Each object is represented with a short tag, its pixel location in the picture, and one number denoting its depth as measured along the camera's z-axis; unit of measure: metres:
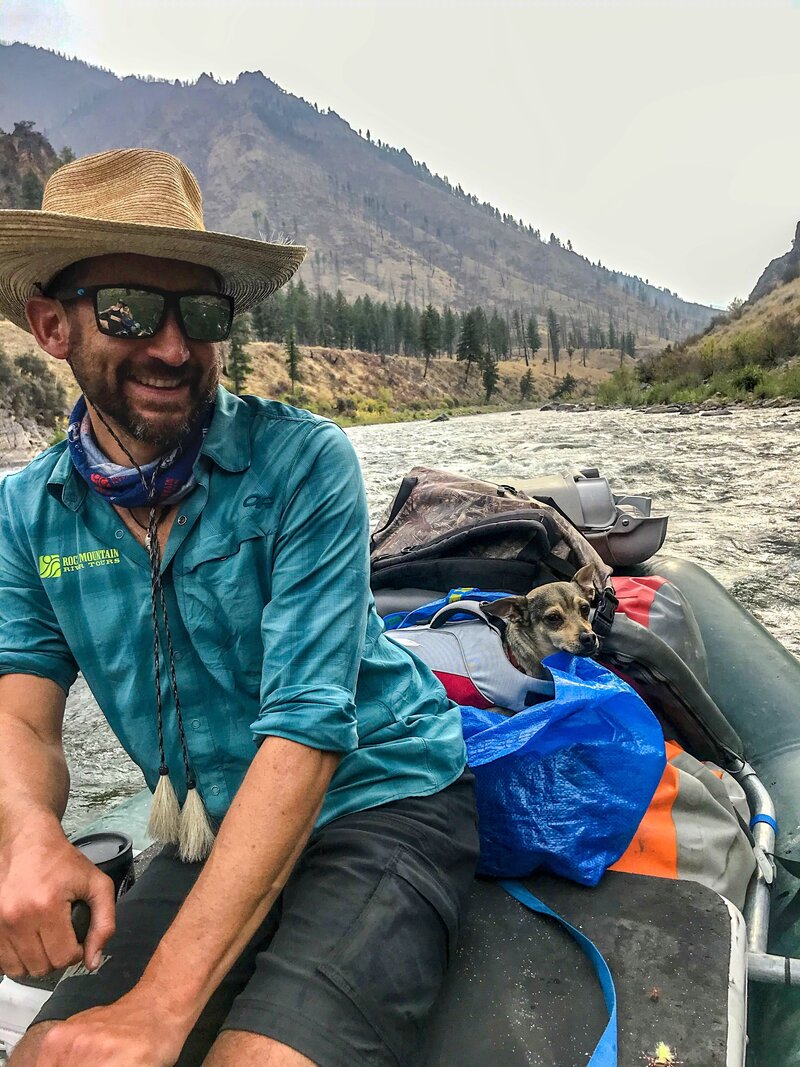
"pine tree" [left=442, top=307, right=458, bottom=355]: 124.62
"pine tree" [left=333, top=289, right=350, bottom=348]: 105.94
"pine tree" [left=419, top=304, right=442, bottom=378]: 102.69
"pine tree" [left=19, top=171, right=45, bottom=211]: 67.81
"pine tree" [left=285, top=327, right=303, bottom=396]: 78.44
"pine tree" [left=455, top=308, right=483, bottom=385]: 106.06
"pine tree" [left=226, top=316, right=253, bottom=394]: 66.06
